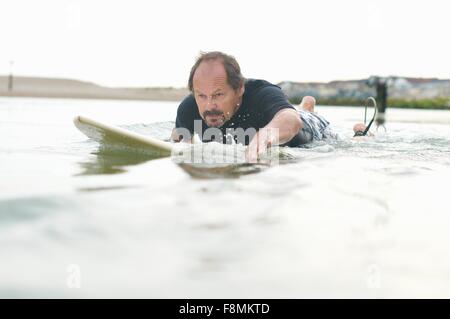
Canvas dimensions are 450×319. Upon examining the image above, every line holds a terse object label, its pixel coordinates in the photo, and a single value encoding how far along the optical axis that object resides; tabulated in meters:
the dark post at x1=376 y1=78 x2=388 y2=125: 16.77
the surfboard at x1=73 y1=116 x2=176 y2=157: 3.54
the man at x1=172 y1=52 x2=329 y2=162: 4.18
